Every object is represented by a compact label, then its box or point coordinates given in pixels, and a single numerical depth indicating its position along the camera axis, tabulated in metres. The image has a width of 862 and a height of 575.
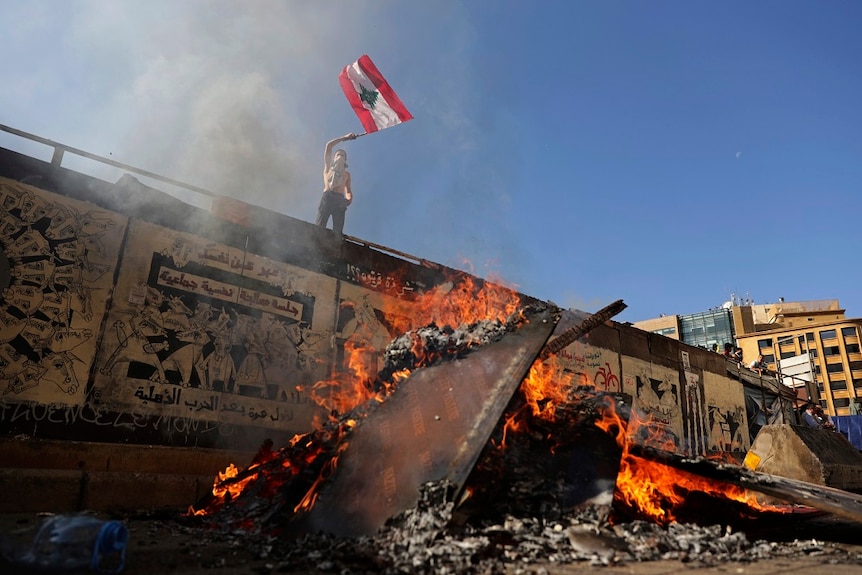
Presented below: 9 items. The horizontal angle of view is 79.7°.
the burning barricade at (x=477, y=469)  4.11
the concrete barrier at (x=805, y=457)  10.05
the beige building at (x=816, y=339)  65.56
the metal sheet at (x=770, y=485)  5.03
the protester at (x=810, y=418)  19.14
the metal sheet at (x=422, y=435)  4.36
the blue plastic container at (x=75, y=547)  3.21
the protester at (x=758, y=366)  19.38
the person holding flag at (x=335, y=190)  9.12
